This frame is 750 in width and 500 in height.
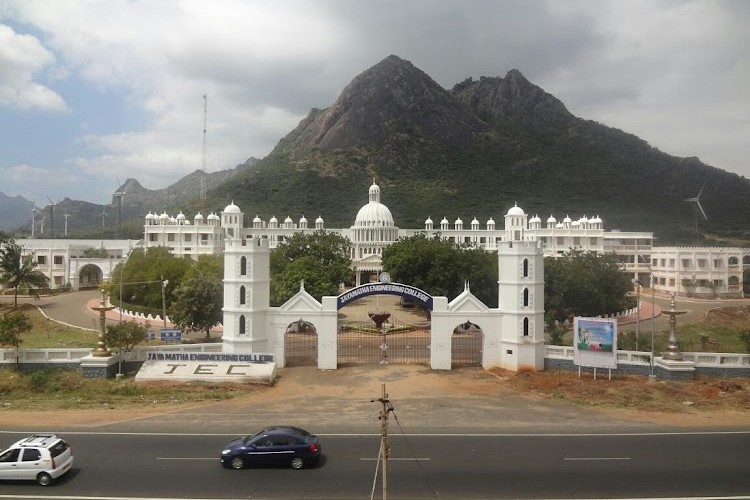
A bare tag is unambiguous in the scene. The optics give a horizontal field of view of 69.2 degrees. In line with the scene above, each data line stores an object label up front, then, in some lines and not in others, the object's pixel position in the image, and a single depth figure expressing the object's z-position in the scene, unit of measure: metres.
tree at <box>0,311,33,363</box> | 31.66
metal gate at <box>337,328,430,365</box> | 36.84
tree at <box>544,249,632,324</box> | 49.93
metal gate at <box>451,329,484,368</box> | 36.28
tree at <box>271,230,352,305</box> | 52.12
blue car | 18.11
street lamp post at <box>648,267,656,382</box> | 30.83
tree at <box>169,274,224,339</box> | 42.16
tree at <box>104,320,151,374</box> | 31.62
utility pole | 11.68
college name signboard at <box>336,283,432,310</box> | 34.38
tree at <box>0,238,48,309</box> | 56.25
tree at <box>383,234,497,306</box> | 54.62
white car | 16.92
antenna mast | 136.70
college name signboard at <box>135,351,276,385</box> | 30.69
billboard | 31.25
